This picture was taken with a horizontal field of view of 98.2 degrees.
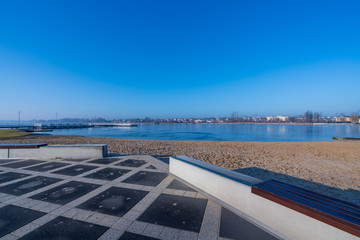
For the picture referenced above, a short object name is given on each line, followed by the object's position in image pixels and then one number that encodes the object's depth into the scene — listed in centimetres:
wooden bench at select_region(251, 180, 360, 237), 192
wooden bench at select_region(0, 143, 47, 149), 712
